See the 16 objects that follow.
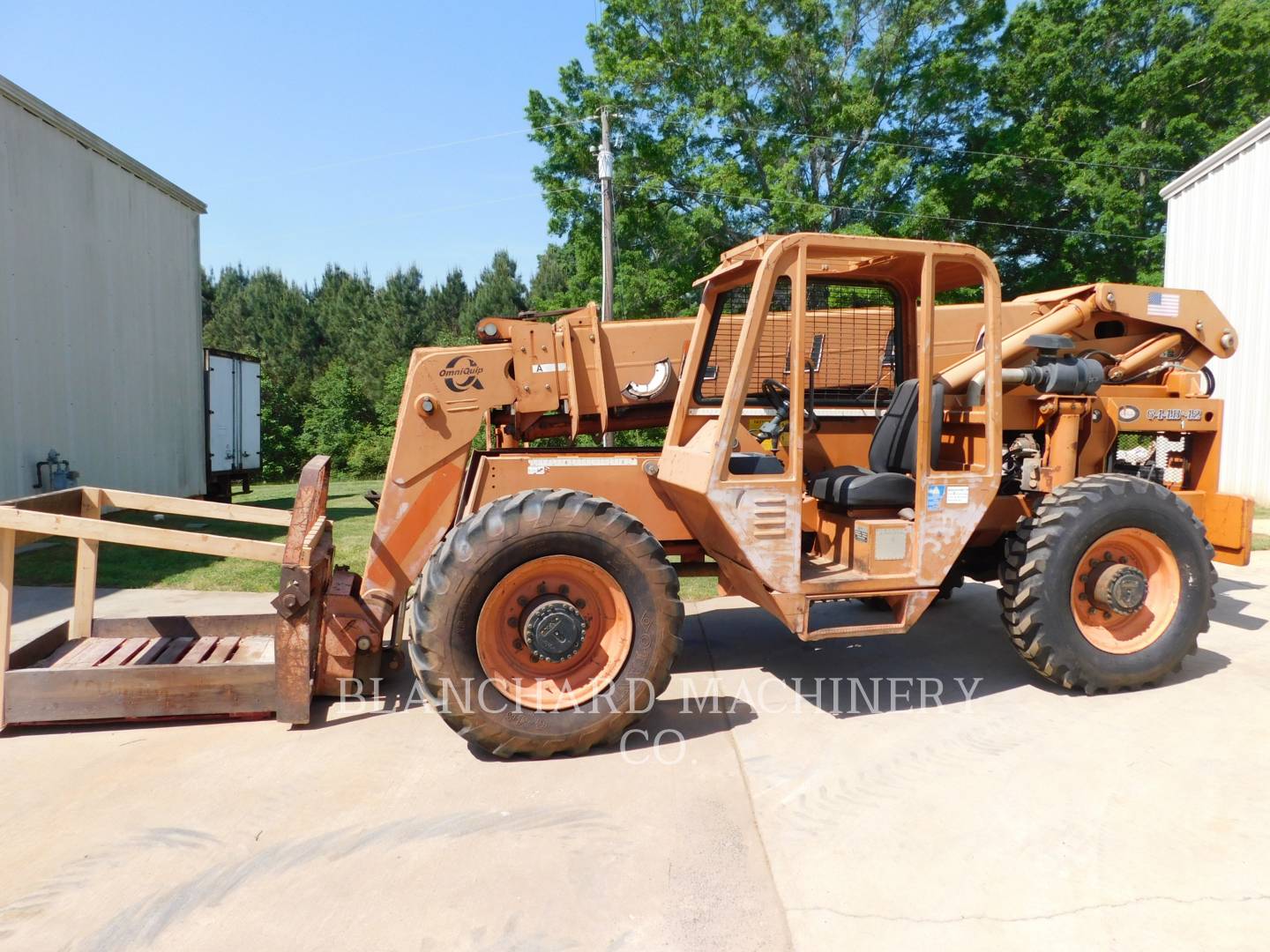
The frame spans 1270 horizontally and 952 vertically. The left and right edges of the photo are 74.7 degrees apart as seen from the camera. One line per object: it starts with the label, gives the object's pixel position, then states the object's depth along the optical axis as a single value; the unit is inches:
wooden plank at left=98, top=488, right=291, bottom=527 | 179.3
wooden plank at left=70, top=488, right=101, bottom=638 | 190.2
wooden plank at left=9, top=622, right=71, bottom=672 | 170.7
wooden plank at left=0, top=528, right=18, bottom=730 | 155.5
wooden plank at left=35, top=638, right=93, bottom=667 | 179.9
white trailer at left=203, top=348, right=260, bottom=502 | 601.0
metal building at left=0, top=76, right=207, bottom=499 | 401.4
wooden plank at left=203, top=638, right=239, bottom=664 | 179.5
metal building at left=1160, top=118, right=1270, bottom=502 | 501.0
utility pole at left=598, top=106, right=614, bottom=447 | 676.1
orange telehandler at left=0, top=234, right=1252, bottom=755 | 155.9
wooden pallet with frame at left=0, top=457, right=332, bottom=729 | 155.7
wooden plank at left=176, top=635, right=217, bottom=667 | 177.3
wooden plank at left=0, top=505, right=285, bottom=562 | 152.6
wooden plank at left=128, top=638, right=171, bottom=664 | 176.9
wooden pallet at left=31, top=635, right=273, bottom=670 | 176.6
